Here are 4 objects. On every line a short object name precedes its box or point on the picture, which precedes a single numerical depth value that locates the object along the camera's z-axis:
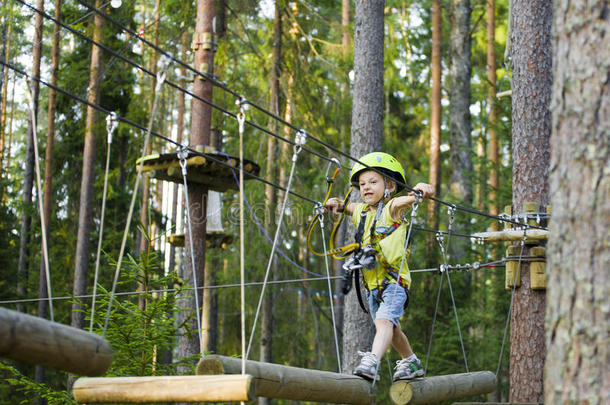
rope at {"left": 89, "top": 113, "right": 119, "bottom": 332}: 4.02
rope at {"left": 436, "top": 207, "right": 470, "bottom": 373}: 5.40
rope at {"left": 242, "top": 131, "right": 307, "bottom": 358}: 4.12
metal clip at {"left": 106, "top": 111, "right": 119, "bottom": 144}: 4.02
